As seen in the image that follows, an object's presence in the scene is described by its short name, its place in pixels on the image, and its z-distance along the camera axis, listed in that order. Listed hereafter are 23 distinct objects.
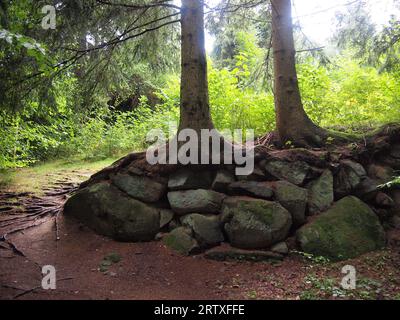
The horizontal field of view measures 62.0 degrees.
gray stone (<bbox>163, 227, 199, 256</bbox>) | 5.75
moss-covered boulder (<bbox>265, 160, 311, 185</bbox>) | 6.48
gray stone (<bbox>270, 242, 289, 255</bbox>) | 5.70
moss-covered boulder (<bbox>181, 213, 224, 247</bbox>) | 5.86
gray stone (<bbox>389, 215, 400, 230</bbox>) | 6.38
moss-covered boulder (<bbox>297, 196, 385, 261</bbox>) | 5.66
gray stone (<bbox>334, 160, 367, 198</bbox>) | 6.59
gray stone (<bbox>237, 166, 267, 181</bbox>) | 6.47
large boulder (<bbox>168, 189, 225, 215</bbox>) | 6.19
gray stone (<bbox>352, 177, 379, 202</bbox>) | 6.58
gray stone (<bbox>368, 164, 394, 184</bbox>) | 6.76
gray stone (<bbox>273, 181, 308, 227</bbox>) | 6.10
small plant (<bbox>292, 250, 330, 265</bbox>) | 5.48
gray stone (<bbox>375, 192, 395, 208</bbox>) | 6.52
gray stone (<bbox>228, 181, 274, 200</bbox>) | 6.20
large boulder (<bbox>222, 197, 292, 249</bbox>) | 5.76
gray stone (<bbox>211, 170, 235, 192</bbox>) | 6.39
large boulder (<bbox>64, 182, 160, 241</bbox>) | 6.13
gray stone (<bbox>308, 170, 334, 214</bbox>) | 6.33
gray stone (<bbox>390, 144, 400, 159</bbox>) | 7.09
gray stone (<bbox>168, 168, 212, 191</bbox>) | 6.39
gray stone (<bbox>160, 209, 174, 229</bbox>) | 6.28
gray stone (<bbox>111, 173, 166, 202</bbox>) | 6.45
